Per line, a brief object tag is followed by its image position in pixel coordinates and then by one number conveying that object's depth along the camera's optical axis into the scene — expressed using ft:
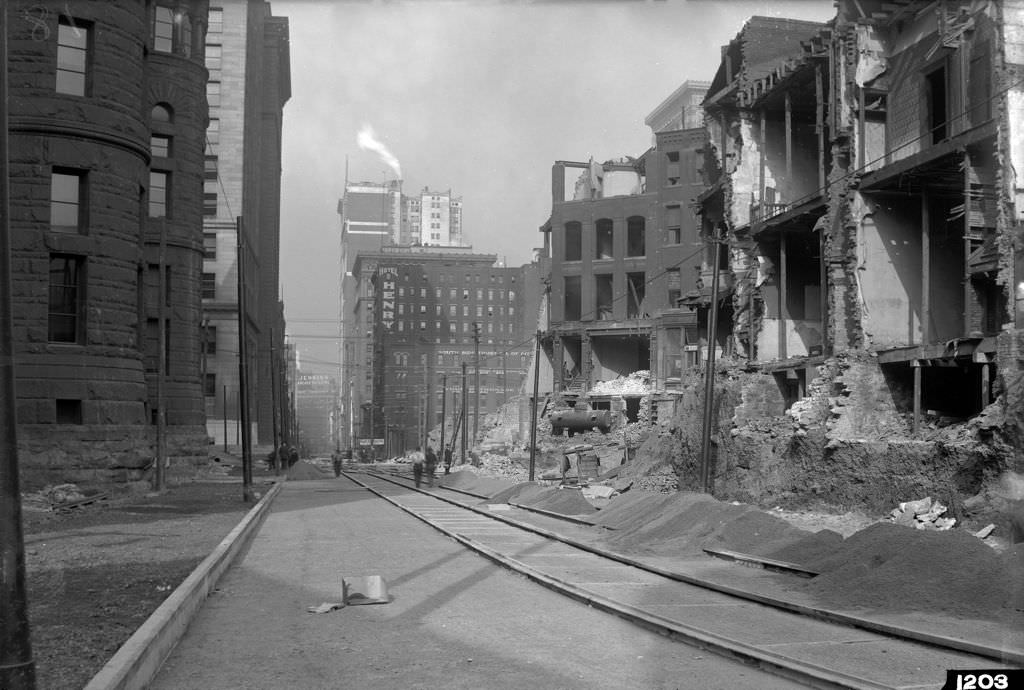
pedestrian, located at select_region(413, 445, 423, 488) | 159.00
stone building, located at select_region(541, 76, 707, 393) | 250.57
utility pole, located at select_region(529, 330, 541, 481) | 142.10
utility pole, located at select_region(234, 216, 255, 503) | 107.45
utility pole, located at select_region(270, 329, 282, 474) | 214.26
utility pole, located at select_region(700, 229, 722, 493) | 87.66
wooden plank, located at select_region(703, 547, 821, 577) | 52.03
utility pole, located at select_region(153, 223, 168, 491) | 114.73
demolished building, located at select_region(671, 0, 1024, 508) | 74.84
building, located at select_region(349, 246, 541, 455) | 509.76
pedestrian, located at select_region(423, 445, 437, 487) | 171.71
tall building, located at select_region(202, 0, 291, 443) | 255.29
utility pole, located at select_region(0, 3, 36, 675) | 23.18
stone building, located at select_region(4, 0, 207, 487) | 96.12
